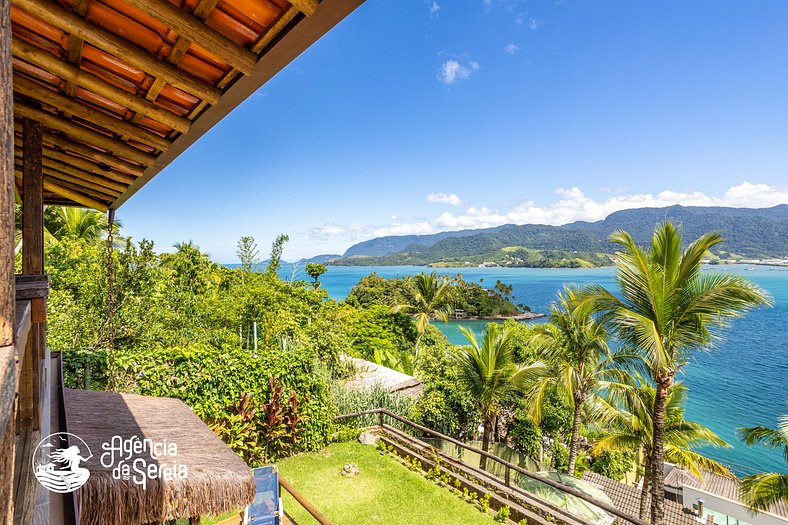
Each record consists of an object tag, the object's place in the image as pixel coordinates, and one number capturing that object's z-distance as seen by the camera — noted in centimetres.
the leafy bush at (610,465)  2031
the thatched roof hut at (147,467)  278
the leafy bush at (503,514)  604
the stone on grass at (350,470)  723
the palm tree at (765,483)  743
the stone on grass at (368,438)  866
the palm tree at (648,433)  1074
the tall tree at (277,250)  1738
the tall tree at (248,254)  1789
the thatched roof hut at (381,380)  1128
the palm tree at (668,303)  635
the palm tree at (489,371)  1081
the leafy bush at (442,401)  1117
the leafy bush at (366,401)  959
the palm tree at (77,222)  1538
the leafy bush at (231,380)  646
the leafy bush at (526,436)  1382
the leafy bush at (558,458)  1556
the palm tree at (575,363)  1039
